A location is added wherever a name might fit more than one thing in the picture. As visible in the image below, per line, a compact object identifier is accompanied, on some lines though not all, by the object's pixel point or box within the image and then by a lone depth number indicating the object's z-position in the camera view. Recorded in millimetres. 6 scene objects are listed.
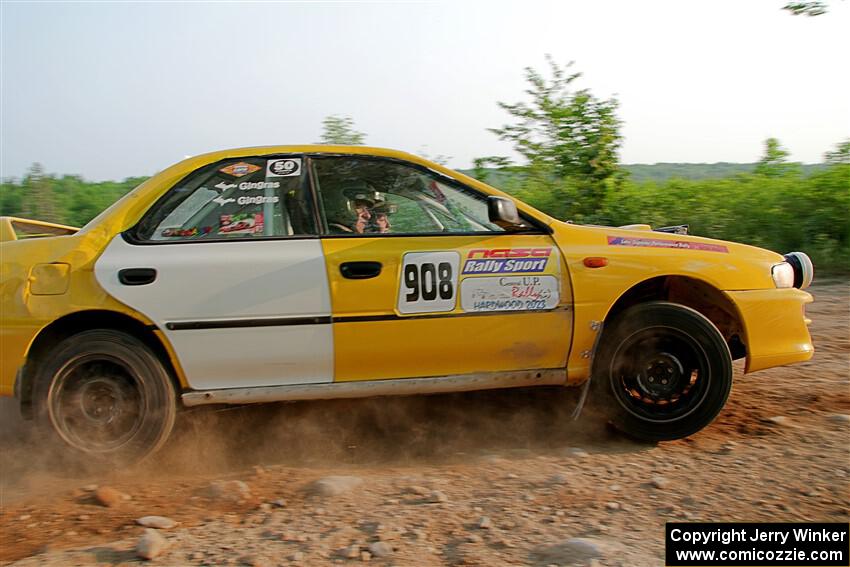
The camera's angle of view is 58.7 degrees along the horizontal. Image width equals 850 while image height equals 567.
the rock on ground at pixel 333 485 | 3551
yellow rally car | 3826
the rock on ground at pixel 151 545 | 2957
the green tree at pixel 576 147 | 10805
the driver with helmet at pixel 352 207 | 4043
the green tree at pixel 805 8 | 9969
